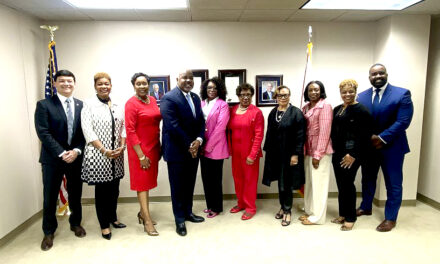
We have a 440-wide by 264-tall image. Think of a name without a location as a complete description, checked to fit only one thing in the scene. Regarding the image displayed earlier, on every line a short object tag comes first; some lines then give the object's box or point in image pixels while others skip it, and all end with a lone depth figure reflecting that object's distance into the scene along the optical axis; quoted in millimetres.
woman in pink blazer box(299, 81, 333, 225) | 2764
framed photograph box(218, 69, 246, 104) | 3598
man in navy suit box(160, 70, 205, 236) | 2660
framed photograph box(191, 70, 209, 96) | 3564
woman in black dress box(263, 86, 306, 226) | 2859
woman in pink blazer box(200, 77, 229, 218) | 3029
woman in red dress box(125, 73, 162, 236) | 2586
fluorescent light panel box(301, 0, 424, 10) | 2961
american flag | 3043
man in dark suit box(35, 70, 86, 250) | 2480
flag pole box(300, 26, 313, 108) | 3423
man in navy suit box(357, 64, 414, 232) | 2781
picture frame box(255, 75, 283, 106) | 3623
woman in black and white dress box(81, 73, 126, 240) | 2506
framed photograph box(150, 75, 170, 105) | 3523
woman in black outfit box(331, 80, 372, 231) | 2648
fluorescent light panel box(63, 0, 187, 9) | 2891
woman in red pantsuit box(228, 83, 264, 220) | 3037
